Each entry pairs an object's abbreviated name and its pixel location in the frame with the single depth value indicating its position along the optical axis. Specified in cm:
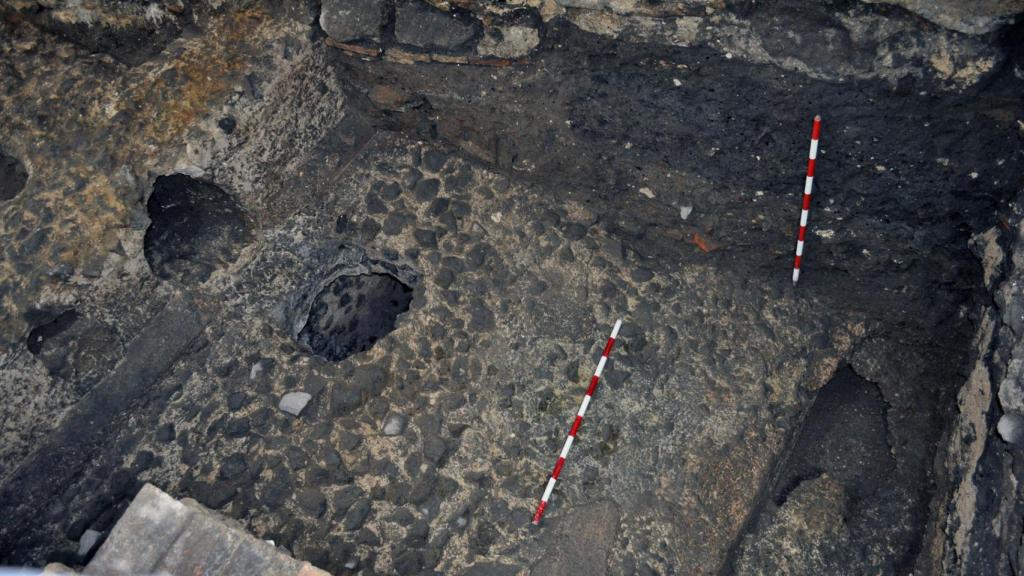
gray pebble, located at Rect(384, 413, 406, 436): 337
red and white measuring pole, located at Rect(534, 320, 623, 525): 327
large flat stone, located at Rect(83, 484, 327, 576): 256
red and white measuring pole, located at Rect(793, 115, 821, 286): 325
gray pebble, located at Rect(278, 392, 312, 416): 339
